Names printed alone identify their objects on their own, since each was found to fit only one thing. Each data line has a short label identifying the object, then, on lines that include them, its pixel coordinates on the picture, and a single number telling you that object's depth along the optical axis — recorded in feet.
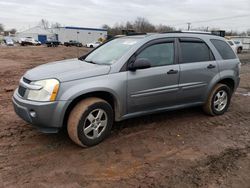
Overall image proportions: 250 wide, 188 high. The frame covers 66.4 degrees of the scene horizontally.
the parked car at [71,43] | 140.73
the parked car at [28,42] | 144.42
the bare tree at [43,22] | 300.22
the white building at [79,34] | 175.89
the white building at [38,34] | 195.77
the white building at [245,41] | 120.26
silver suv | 9.11
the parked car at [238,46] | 80.35
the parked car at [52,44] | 119.62
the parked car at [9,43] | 144.25
